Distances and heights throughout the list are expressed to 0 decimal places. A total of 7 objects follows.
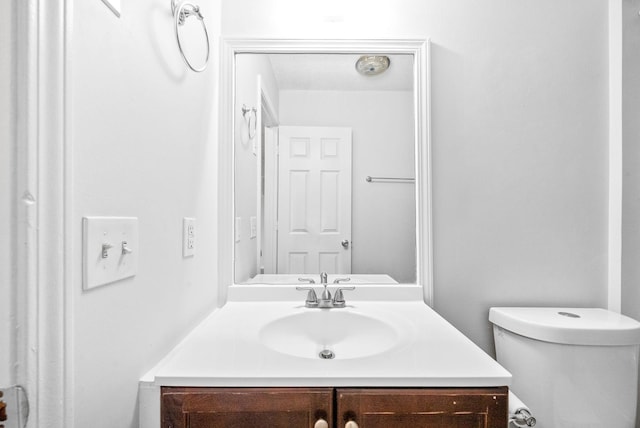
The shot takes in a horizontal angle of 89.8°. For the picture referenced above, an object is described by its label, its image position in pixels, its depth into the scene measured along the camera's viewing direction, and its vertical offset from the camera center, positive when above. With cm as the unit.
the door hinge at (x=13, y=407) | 41 -25
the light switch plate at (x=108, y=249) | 50 -6
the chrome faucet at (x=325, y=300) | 103 -27
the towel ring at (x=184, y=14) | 77 +51
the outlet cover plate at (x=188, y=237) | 86 -5
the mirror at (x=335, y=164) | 117 +19
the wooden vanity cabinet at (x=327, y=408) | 62 -37
